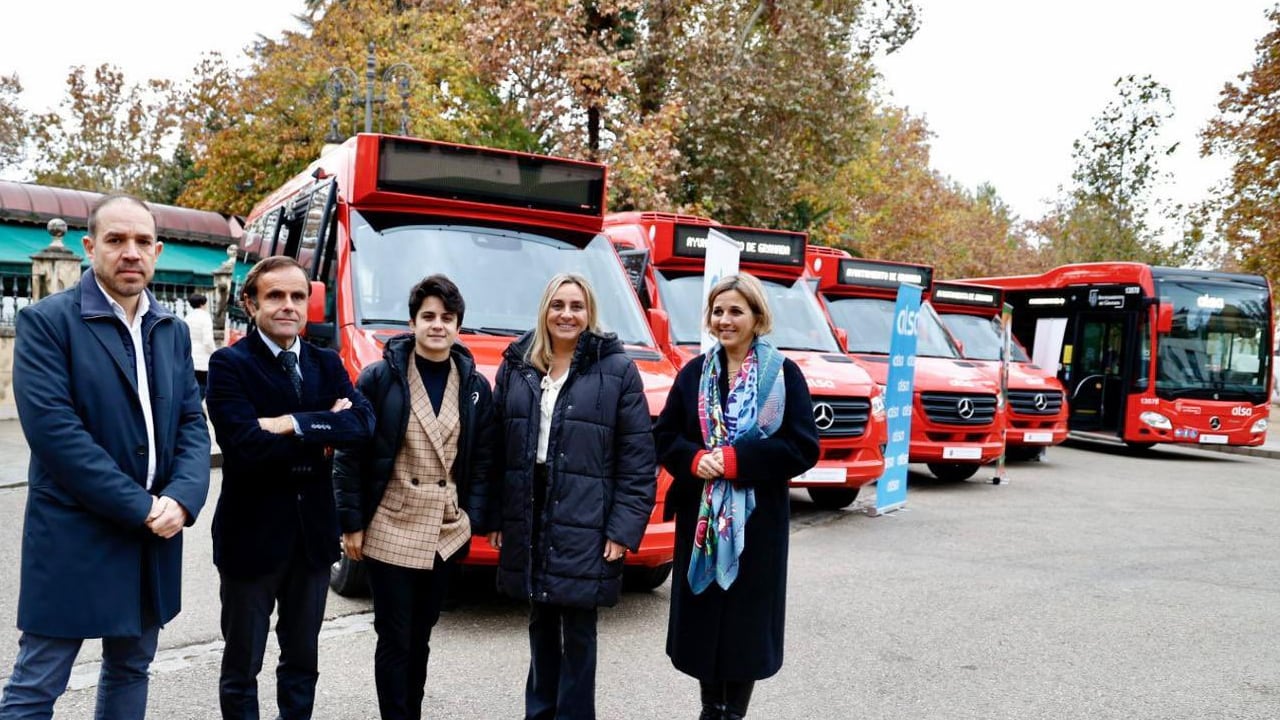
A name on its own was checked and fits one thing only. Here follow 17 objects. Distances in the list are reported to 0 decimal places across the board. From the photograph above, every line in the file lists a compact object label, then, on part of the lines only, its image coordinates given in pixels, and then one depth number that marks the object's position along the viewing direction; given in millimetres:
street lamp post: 19703
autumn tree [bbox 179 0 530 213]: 24500
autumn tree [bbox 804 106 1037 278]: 36906
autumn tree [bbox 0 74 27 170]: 39594
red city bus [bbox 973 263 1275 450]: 16031
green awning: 26281
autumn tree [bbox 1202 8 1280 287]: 22484
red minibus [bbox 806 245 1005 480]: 11336
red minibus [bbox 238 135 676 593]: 5801
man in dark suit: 3461
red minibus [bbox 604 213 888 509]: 9102
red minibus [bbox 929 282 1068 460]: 13383
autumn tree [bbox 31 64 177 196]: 39625
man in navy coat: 2922
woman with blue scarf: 3602
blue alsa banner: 9430
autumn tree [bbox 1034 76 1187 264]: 27891
